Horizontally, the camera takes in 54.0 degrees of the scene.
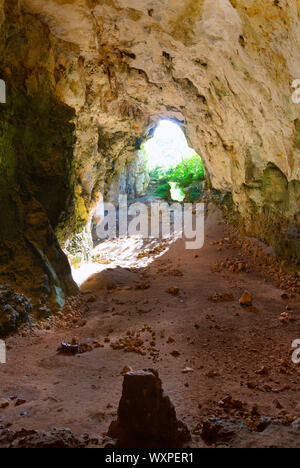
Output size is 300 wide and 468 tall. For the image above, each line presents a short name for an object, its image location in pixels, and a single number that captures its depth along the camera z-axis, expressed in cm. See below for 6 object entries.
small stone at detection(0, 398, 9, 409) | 209
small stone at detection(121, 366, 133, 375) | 279
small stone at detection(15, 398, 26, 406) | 212
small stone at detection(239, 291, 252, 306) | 462
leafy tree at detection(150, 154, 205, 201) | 1547
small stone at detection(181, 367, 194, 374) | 278
